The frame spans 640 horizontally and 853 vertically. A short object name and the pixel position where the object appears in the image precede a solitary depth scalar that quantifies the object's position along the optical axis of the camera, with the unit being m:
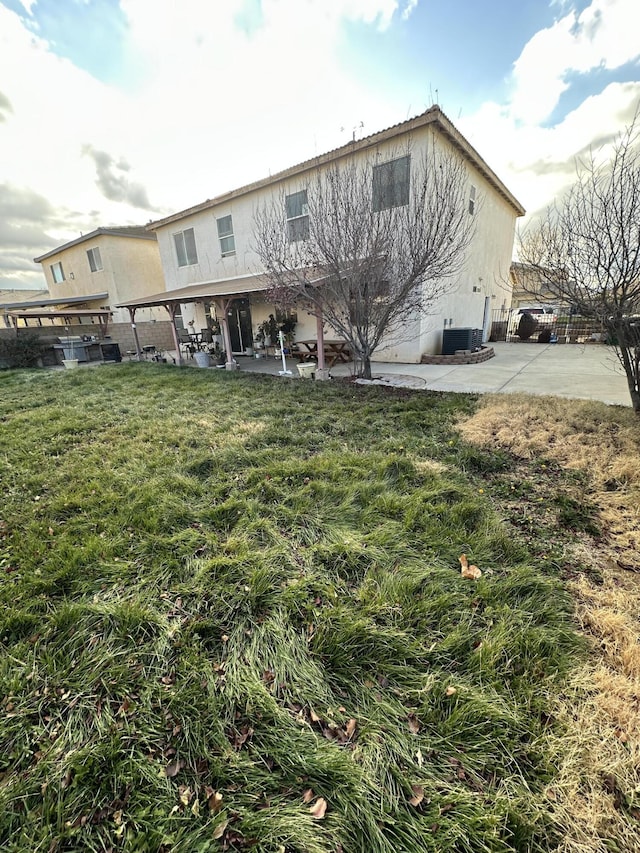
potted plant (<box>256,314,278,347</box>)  13.03
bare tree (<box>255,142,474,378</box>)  6.73
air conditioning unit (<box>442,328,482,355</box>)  10.56
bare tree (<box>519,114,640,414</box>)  4.23
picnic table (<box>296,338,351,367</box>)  10.84
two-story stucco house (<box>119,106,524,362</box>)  8.80
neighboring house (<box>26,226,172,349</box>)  18.08
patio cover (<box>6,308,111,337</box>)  15.56
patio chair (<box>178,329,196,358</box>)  14.47
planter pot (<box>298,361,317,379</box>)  9.10
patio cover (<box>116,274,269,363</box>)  9.71
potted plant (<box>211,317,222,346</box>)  14.92
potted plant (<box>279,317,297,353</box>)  12.70
